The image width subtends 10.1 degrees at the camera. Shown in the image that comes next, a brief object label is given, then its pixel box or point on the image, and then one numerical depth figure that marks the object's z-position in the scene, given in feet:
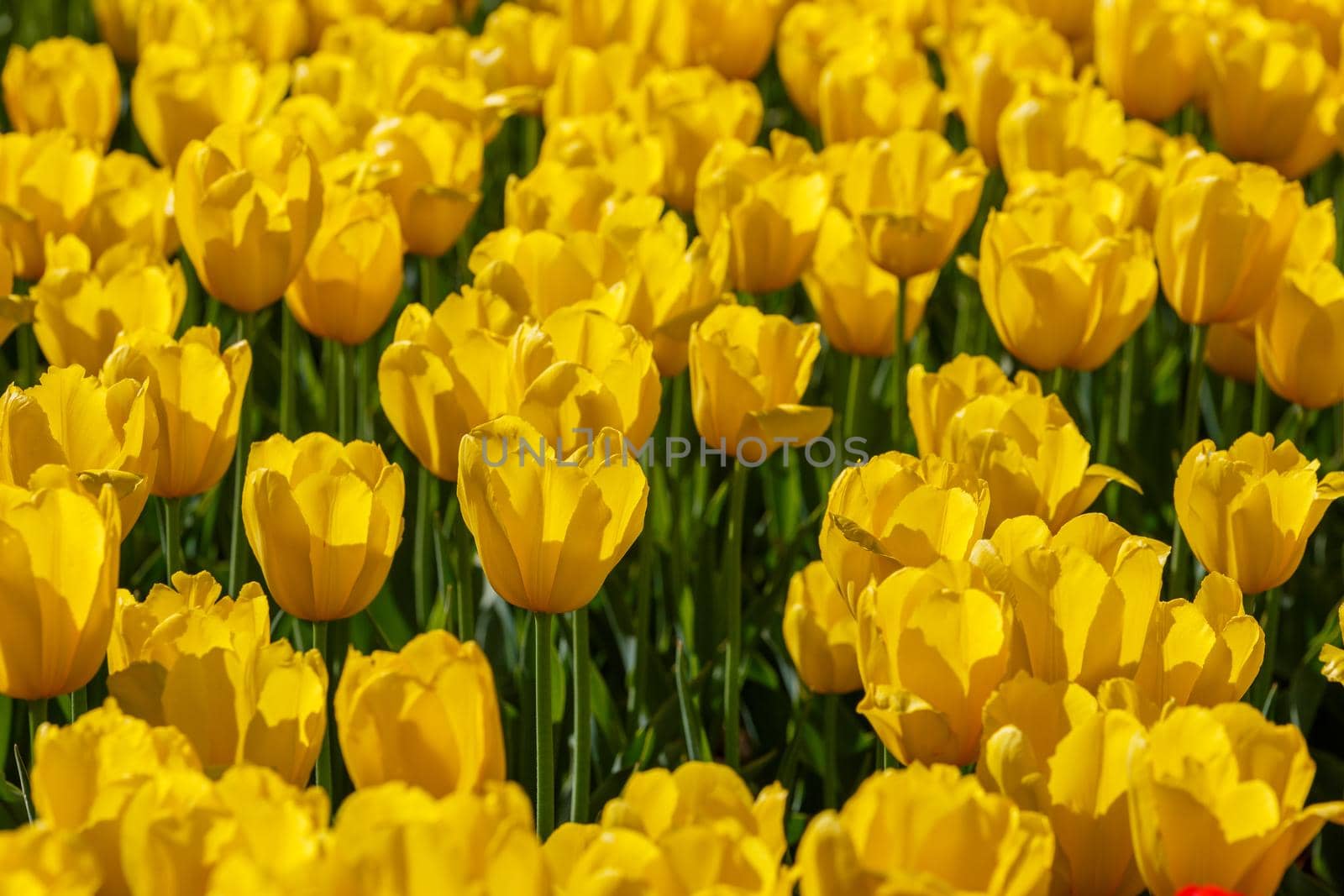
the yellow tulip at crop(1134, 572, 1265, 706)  8.04
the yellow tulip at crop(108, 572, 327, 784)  7.88
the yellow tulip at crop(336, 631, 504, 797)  7.83
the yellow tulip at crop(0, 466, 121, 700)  7.97
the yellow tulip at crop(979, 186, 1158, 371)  9.02
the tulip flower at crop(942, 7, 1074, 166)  10.27
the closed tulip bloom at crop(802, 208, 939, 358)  9.41
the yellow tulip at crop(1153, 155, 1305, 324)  9.08
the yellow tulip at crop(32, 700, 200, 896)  7.71
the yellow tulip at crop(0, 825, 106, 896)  7.50
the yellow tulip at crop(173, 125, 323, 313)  8.95
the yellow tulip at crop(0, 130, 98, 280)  9.32
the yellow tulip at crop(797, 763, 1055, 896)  7.67
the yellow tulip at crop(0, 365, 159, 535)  8.28
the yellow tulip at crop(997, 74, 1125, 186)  9.83
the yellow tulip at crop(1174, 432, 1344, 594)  8.39
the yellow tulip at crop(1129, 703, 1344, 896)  7.74
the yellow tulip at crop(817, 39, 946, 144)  10.07
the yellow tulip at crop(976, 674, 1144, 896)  7.81
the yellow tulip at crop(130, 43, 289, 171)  9.96
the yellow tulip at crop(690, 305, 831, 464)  8.67
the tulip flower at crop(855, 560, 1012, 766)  7.97
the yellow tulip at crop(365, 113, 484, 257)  9.39
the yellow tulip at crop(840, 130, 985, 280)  9.26
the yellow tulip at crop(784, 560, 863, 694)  8.76
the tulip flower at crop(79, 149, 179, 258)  9.37
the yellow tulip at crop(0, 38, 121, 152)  10.04
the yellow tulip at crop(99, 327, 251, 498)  8.50
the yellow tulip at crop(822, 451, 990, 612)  8.20
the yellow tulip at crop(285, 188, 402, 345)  9.06
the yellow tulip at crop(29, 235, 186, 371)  8.88
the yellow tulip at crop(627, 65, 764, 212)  9.81
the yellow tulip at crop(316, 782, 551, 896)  7.50
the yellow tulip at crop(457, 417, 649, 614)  8.18
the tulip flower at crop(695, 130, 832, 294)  9.28
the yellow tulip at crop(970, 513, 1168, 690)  8.04
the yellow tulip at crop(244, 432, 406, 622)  8.26
